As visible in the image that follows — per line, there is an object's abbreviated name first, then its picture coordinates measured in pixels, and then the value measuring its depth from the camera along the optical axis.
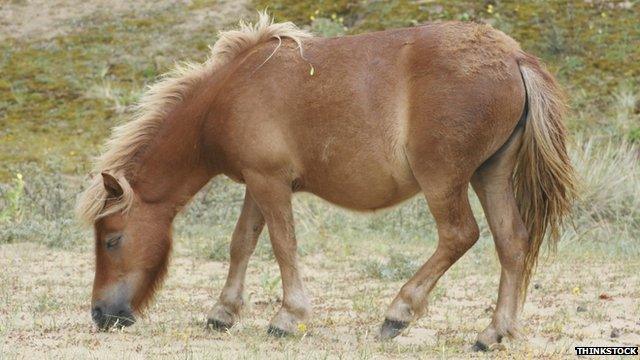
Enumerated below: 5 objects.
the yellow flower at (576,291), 15.85
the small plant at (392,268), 18.16
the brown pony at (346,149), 12.79
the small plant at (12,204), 21.23
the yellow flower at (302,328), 13.31
